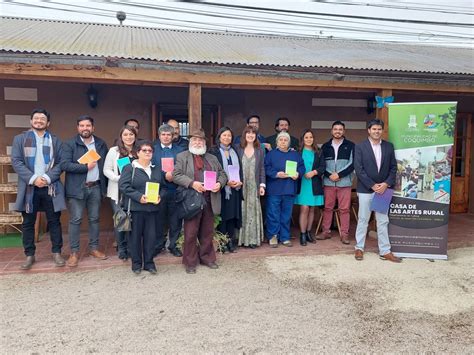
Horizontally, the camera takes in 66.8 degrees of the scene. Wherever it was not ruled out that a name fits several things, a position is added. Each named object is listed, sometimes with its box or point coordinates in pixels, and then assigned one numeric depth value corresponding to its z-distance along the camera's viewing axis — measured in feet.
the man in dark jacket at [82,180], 14.33
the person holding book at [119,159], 14.74
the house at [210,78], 15.28
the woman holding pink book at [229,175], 15.65
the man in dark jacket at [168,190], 15.23
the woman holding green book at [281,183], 16.90
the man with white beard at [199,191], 14.10
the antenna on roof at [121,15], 35.55
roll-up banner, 15.74
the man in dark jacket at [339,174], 17.62
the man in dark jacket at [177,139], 16.34
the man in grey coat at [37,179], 13.47
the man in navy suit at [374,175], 15.49
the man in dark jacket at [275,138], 18.21
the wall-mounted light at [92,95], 20.25
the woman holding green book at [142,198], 13.19
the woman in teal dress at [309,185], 17.76
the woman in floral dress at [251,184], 16.49
